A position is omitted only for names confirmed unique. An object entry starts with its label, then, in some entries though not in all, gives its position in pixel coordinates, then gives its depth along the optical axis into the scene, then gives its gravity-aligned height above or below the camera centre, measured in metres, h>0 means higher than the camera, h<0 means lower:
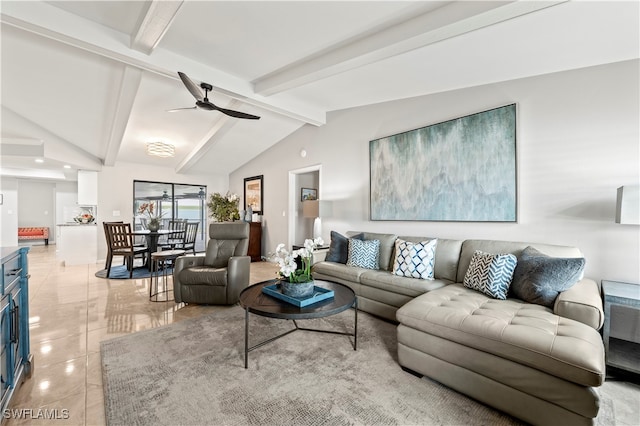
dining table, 4.98 -0.49
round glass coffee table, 2.02 -0.74
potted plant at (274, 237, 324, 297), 2.24 -0.55
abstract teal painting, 3.06 +0.50
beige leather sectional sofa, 1.41 -0.80
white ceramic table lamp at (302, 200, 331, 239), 4.66 +0.01
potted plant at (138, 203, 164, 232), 7.17 +0.08
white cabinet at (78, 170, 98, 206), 6.39 +0.57
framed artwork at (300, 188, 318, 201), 6.26 +0.39
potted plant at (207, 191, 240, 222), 6.92 +0.09
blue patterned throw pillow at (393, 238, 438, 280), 3.01 -0.55
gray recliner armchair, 3.35 -0.84
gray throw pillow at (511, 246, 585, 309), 2.08 -0.52
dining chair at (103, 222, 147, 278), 5.03 -0.54
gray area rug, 1.61 -1.18
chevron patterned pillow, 2.36 -0.56
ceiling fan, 2.66 +1.23
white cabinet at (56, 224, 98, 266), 5.97 -0.70
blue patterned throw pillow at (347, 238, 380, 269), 3.56 -0.55
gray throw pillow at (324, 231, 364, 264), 3.88 -0.53
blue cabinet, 1.56 -0.69
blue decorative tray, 2.17 -0.70
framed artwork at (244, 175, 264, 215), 6.82 +0.45
